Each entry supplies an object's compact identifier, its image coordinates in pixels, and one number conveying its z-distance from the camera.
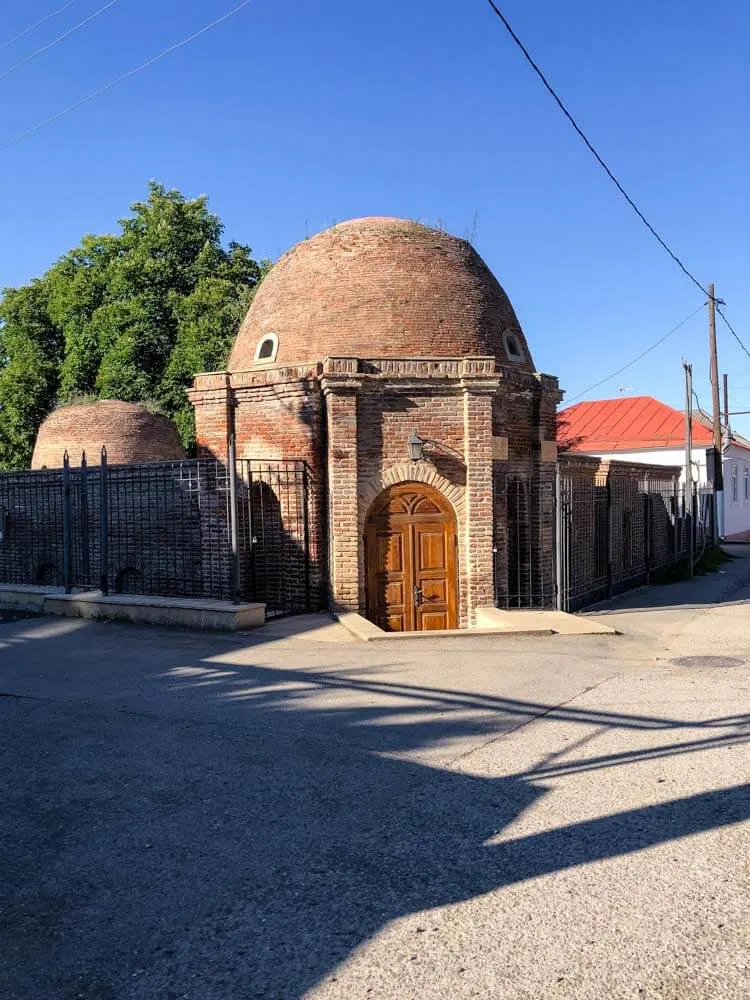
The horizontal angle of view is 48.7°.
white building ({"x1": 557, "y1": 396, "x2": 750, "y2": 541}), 34.69
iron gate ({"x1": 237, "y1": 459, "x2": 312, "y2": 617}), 13.44
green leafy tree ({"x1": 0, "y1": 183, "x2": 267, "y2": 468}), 32.59
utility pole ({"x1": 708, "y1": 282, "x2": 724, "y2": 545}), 28.72
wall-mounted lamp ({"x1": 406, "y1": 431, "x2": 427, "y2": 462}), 12.89
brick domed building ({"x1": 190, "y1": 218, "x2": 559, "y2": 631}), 13.02
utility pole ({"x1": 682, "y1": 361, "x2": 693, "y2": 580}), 21.08
